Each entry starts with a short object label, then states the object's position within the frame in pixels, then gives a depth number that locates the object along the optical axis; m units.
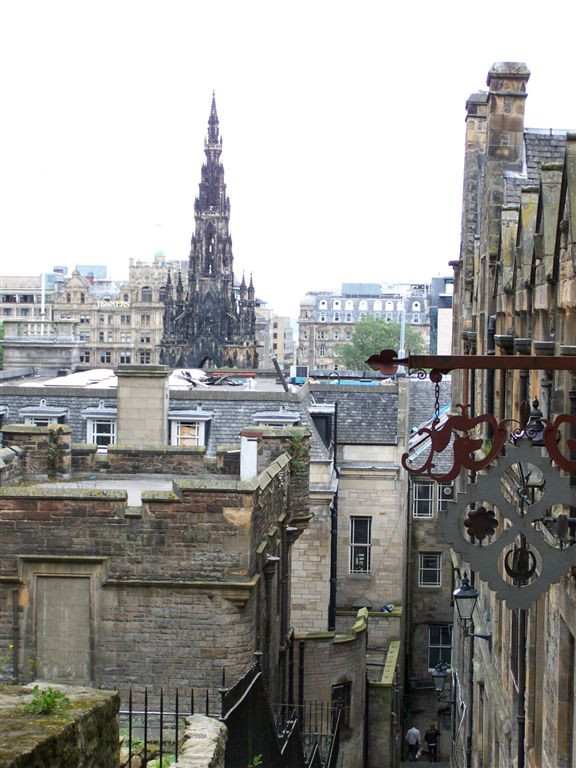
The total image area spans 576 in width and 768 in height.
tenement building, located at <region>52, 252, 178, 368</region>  181.50
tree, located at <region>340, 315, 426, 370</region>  183.71
